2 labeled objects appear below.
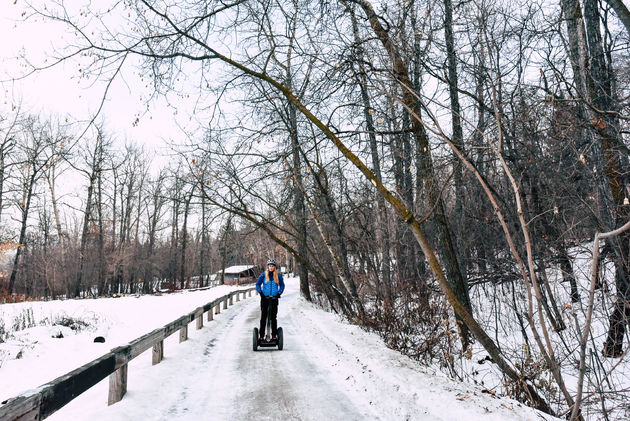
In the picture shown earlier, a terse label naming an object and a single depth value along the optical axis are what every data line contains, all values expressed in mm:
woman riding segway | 8086
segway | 7711
